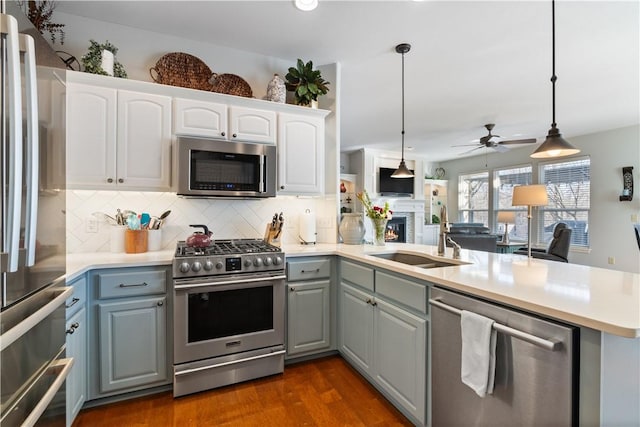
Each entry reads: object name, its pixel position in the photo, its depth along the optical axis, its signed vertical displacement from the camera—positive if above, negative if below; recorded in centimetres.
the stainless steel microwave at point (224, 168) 227 +33
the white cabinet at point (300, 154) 269 +51
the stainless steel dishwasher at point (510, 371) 101 -61
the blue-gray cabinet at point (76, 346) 159 -75
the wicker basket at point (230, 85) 266 +110
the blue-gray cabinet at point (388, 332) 163 -76
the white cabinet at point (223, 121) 236 +72
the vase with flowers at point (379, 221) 285 -10
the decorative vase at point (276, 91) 268 +105
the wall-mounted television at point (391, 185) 760 +64
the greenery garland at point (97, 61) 213 +105
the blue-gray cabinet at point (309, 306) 238 -76
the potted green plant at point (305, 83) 275 +118
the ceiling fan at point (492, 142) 489 +113
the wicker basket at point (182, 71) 246 +114
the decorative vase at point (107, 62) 216 +105
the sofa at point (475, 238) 443 -39
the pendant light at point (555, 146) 169 +37
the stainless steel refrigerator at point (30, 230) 89 -7
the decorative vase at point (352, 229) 287 -17
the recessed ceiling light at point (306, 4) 207 +142
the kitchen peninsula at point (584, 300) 93 -32
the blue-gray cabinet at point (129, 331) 187 -77
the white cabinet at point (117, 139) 209 +50
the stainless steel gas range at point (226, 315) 199 -73
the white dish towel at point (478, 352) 122 -58
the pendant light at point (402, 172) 305 +39
